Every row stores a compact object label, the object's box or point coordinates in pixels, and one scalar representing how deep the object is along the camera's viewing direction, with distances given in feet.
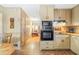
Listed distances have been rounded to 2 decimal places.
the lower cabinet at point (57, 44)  6.36
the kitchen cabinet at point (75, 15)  6.34
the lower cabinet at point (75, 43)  4.99
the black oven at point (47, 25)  6.41
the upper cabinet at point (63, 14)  7.10
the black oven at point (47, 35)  6.41
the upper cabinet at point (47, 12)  6.45
